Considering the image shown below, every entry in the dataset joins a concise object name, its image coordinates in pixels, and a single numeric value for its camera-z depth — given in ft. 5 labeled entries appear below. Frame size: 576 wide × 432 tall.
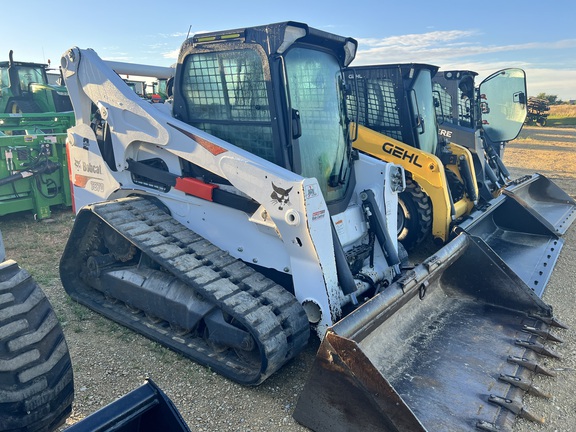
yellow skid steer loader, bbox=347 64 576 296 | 19.61
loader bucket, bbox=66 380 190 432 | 5.63
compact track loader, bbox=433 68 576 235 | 25.61
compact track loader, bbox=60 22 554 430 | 10.71
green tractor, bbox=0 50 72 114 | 35.78
